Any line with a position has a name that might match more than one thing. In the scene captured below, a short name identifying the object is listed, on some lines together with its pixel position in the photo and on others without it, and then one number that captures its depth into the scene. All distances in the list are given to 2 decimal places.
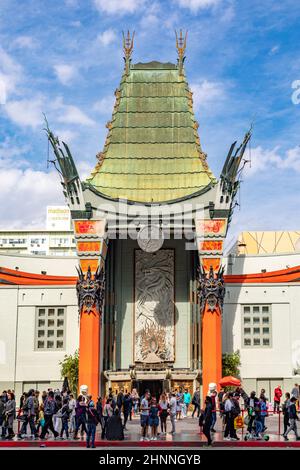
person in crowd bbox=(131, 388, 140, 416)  37.21
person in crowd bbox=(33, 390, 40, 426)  26.28
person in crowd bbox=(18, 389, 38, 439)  25.70
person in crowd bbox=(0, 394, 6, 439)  25.91
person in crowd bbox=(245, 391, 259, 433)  25.53
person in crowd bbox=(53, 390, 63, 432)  25.89
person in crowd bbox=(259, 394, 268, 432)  25.84
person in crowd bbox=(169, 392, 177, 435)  27.06
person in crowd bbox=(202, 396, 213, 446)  23.89
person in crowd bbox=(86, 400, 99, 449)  23.06
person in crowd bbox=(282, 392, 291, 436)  25.45
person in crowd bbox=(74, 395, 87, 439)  24.27
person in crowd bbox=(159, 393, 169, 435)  27.02
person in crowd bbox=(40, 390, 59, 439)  25.36
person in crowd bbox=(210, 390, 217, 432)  25.38
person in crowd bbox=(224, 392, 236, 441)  24.97
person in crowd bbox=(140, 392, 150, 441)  25.19
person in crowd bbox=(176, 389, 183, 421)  35.69
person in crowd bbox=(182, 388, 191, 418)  38.59
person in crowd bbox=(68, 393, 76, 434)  27.06
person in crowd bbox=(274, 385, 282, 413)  37.53
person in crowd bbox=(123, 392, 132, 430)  31.13
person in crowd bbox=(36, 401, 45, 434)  25.73
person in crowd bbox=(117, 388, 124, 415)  31.17
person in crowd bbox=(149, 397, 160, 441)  25.07
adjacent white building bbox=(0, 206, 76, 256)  130.50
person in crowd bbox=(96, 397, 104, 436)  27.18
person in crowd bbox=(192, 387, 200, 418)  34.09
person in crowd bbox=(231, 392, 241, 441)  24.92
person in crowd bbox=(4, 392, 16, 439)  25.64
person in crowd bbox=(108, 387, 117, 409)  26.84
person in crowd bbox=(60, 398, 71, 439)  25.88
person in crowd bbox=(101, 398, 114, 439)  25.61
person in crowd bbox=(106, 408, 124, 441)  24.80
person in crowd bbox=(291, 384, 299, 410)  29.31
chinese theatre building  43.81
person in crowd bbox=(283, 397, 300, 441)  24.89
